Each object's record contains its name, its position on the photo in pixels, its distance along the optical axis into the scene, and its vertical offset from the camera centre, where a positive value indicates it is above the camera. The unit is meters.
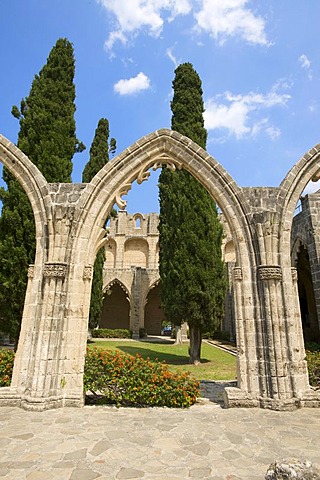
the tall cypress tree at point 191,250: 11.26 +2.72
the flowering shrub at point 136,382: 5.10 -1.10
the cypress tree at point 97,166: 17.97 +9.03
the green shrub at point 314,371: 5.52 -0.90
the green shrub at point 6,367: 5.57 -0.95
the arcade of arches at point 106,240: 4.94 +0.81
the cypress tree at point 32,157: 7.86 +4.55
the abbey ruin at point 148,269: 10.41 +3.04
